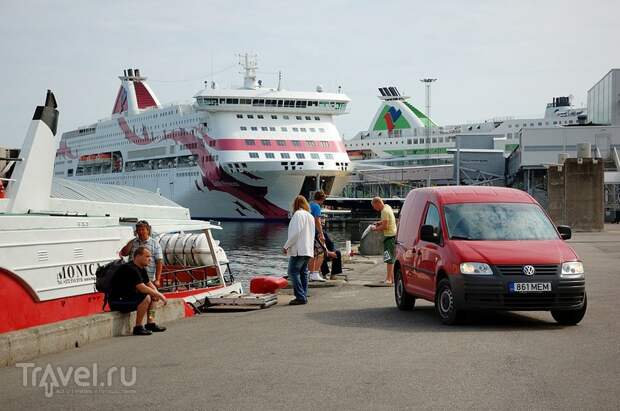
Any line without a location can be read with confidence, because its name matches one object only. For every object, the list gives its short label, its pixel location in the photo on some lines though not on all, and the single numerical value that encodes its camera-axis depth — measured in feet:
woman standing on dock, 45.29
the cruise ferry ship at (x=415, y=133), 425.69
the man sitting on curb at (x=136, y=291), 35.32
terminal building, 222.07
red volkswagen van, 34.17
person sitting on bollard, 58.39
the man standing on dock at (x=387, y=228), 54.70
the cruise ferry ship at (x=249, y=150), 237.66
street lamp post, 424.87
